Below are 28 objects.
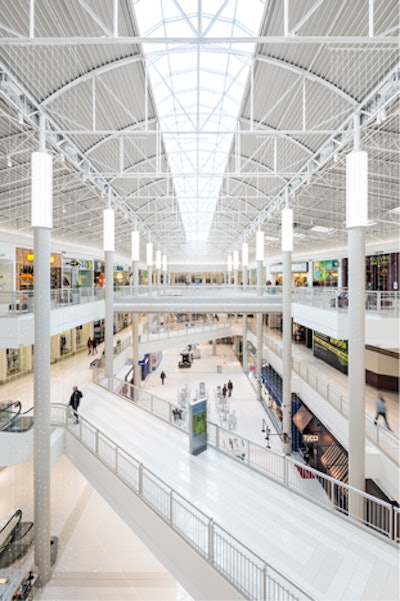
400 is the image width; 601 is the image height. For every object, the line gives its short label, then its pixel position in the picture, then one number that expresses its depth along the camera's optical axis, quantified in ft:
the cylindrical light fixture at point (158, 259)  115.85
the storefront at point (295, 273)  104.62
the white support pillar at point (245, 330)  91.19
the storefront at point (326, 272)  88.79
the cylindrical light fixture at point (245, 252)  84.42
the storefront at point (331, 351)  61.11
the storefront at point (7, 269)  56.29
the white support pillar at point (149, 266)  73.85
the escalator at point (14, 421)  32.45
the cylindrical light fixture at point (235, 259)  112.94
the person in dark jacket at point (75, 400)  38.14
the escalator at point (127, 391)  49.08
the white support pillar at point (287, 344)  52.60
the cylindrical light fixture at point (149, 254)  85.29
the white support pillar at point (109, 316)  56.70
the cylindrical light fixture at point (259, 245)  65.70
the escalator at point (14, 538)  32.22
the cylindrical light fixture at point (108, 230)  48.29
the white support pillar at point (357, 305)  28.89
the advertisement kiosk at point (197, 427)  27.70
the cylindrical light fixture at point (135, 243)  64.84
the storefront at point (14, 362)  60.90
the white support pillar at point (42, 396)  29.50
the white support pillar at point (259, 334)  74.59
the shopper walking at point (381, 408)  34.83
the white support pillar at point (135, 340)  72.19
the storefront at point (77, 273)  75.25
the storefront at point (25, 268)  59.62
